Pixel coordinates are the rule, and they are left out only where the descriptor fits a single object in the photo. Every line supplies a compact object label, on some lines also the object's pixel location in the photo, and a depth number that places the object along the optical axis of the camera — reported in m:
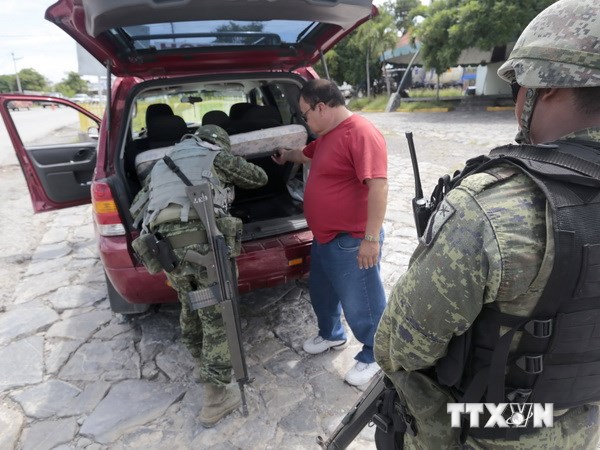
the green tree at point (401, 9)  32.09
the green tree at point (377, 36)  23.77
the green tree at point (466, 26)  14.17
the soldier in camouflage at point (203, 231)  1.99
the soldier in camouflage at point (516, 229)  0.85
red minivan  1.91
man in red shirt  2.00
